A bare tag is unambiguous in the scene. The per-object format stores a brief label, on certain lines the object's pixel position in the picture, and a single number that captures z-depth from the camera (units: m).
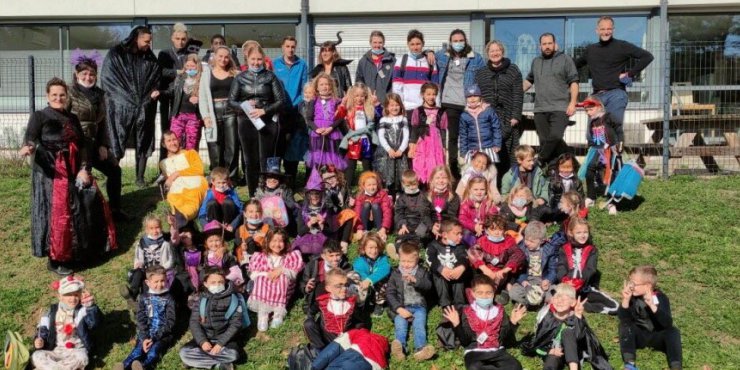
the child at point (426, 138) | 9.41
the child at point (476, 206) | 8.19
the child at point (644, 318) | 6.36
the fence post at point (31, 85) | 12.36
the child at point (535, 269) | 7.21
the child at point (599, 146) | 9.61
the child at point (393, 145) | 9.23
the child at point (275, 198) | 8.39
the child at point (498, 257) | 7.27
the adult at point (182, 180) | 8.60
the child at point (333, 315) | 6.72
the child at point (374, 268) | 7.32
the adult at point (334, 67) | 10.14
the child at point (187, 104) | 10.01
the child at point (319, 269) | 7.18
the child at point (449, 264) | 7.15
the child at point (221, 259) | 7.54
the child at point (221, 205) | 8.41
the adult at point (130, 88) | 10.17
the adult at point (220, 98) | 9.77
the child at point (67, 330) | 6.70
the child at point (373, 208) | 8.58
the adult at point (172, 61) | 10.43
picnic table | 11.79
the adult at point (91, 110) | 8.92
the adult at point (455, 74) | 9.95
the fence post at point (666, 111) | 11.62
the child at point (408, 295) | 6.82
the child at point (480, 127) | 9.42
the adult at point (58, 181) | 8.16
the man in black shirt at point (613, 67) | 10.12
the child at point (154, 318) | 6.83
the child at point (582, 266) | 7.22
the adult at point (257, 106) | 9.45
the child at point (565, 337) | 6.24
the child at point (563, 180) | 8.78
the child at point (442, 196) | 8.30
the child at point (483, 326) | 6.36
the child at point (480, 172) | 8.68
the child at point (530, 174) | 8.87
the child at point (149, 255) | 7.41
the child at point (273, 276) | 7.30
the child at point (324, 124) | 9.60
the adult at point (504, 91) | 9.80
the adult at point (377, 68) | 10.13
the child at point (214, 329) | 6.70
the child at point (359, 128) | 9.52
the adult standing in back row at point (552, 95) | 9.99
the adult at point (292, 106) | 10.12
